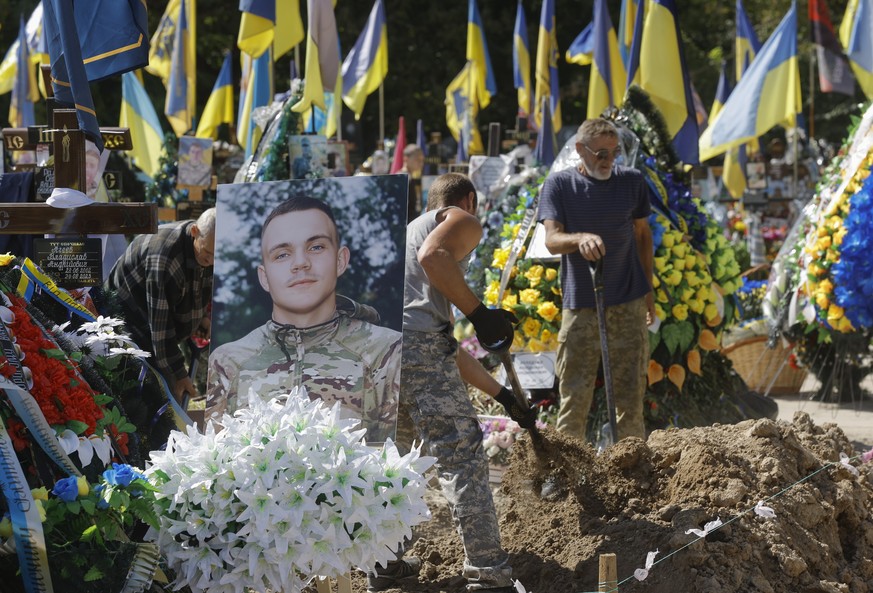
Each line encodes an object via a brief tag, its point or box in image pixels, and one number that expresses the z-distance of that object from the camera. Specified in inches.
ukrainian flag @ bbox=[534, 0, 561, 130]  657.0
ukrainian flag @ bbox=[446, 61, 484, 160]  714.2
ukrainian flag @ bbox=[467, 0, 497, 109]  717.9
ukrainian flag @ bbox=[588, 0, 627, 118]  542.0
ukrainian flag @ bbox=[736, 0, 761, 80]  773.3
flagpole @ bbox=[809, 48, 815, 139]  770.2
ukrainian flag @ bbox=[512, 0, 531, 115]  745.0
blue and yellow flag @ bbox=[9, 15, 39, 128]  668.7
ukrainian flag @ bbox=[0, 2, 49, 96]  602.9
